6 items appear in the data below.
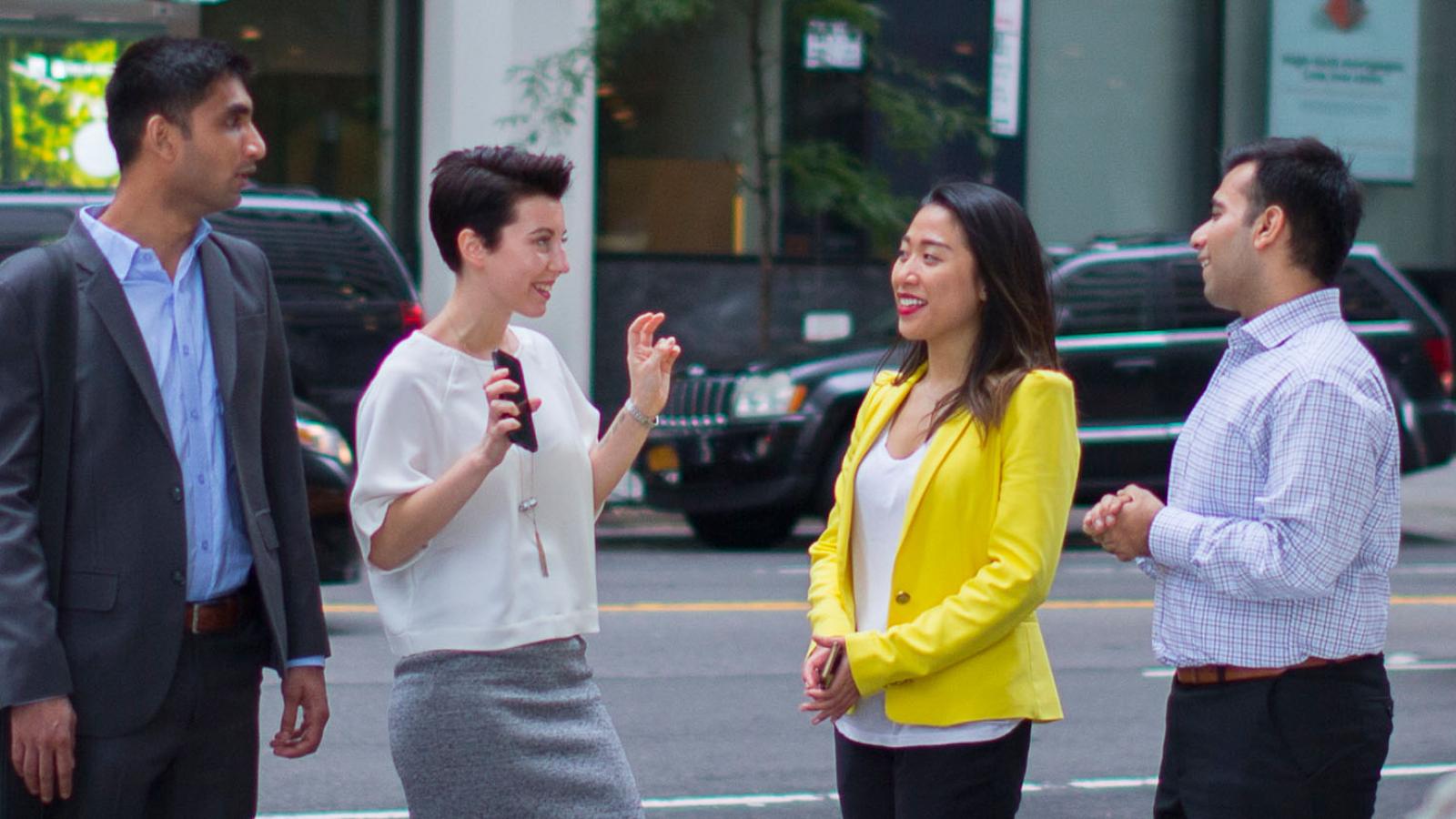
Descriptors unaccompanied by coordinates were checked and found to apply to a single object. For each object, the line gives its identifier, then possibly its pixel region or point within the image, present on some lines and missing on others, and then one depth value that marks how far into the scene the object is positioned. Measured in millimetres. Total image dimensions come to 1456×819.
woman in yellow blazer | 6625
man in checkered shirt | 6348
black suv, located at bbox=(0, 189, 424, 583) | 24828
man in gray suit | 6242
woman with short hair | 6660
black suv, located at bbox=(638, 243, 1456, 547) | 24453
